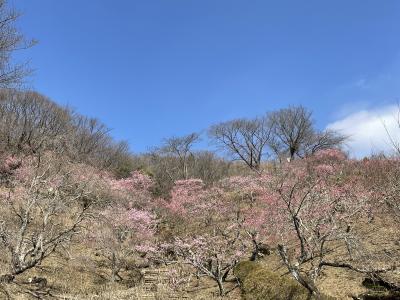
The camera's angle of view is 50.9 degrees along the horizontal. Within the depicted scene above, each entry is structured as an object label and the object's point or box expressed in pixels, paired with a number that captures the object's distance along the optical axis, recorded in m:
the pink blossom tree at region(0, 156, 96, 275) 12.71
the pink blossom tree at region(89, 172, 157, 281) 19.23
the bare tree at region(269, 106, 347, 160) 48.81
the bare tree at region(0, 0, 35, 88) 10.81
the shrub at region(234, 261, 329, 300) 10.42
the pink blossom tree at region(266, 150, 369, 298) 11.13
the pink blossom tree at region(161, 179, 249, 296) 17.19
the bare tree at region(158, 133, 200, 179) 43.23
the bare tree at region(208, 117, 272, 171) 50.72
